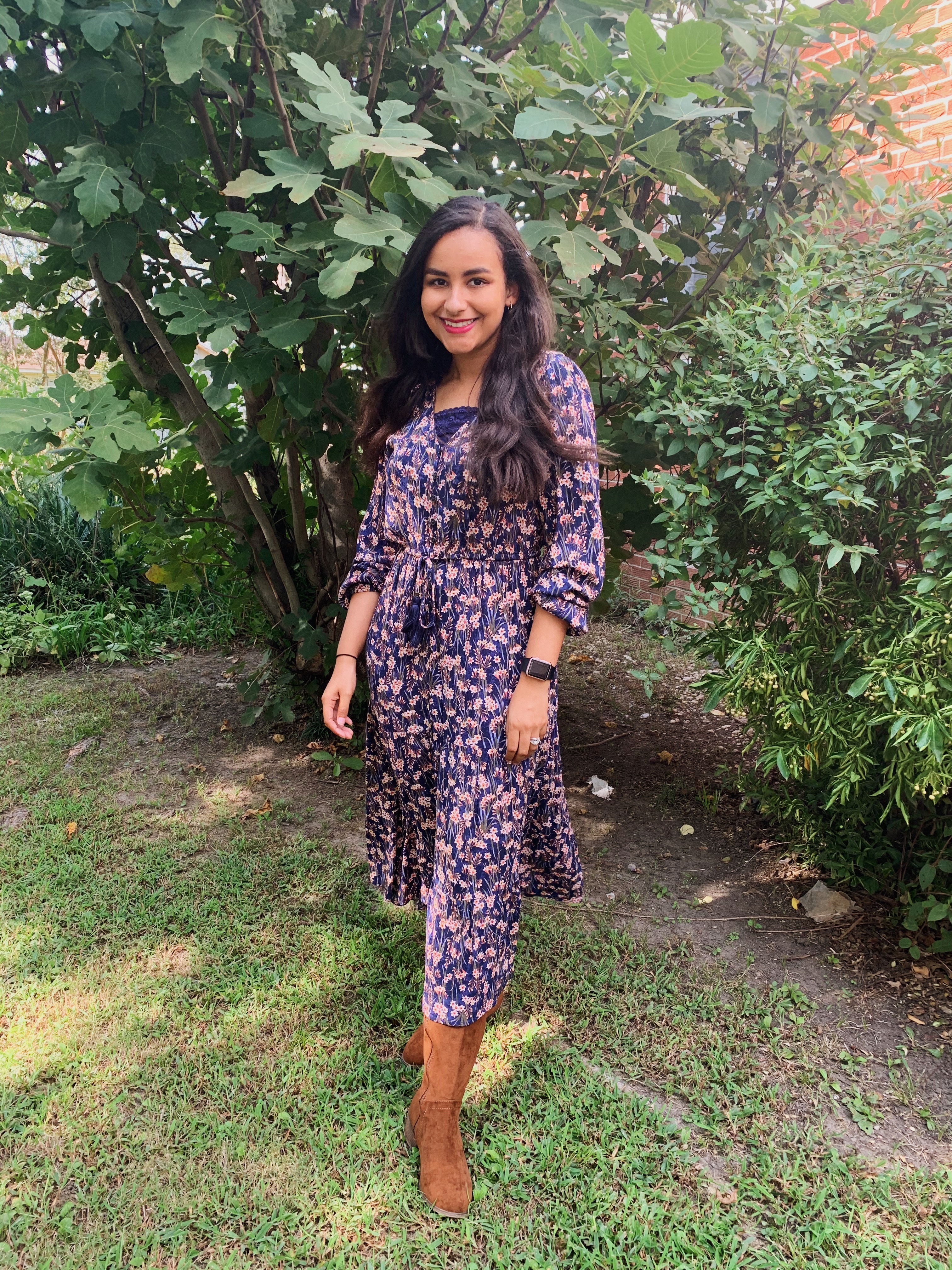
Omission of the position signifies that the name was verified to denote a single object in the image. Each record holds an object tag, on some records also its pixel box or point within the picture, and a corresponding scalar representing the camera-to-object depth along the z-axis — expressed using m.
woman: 1.60
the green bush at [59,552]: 4.91
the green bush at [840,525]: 1.85
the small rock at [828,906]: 2.48
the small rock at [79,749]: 3.52
